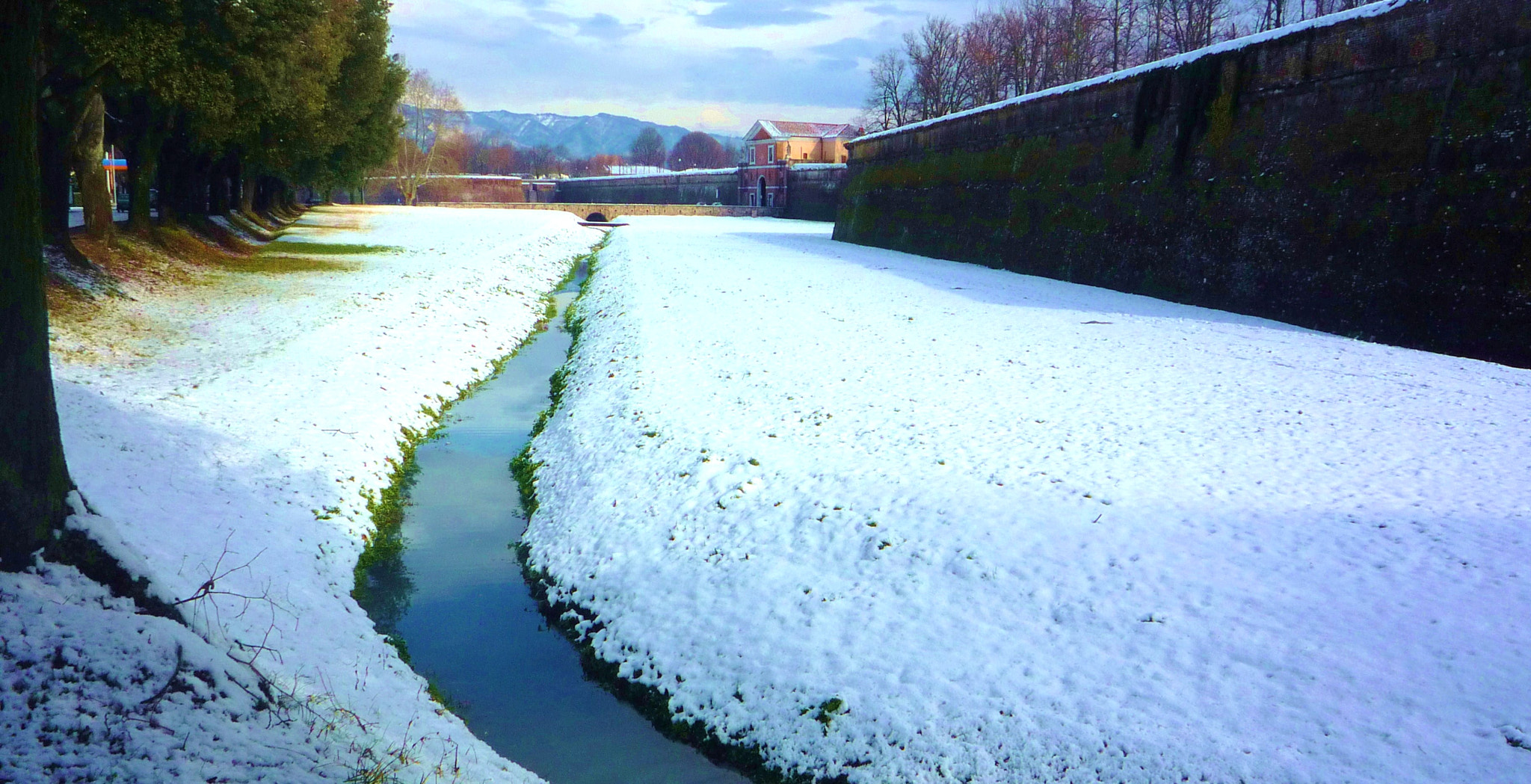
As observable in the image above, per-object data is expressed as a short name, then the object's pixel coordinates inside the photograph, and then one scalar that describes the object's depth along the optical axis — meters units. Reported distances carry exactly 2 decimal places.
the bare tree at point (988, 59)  61.94
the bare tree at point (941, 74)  67.25
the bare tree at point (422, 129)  84.69
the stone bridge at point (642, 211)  73.62
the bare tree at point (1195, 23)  49.72
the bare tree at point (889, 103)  75.25
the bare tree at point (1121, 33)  53.59
